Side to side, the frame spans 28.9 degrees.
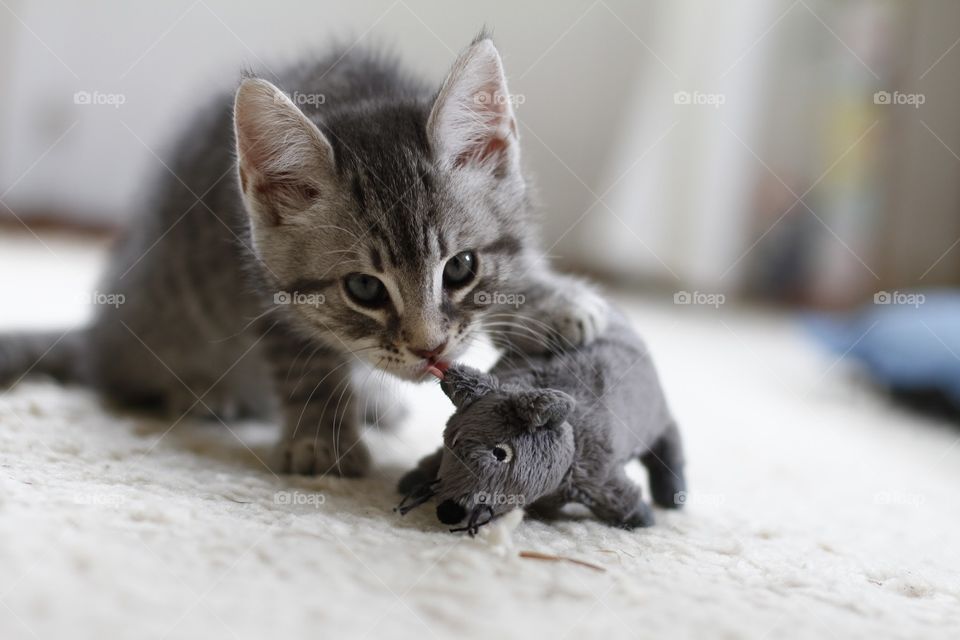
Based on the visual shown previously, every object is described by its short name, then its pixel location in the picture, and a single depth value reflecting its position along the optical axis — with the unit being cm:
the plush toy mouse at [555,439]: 50
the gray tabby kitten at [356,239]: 55
